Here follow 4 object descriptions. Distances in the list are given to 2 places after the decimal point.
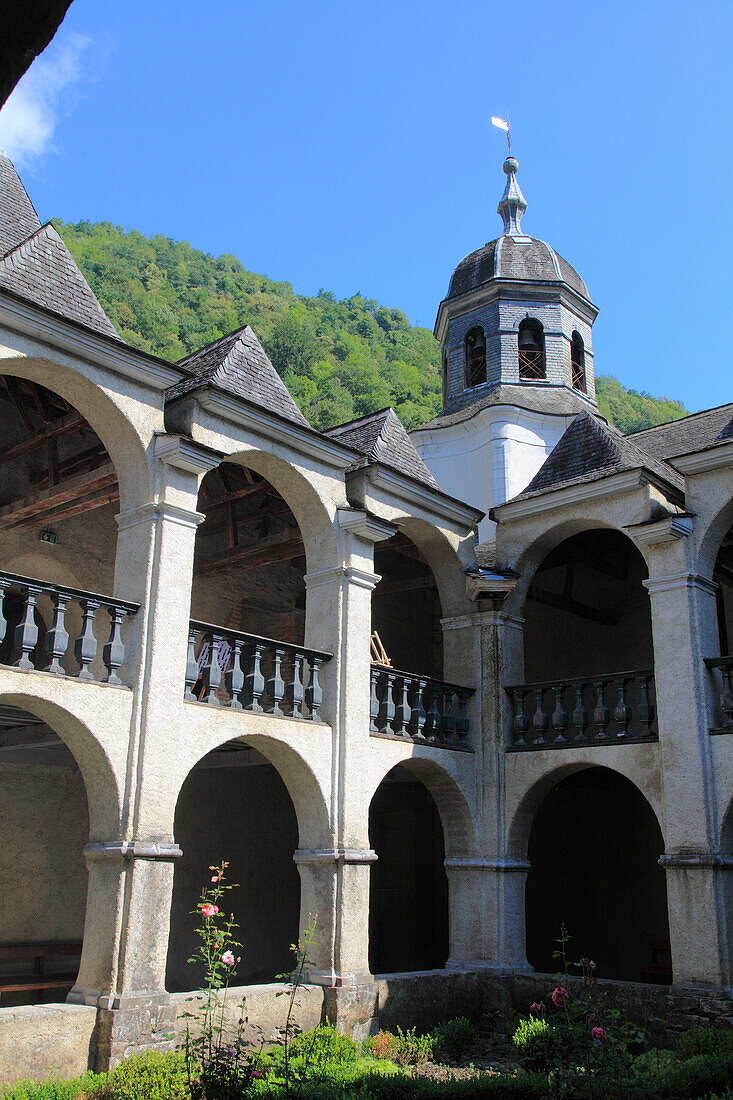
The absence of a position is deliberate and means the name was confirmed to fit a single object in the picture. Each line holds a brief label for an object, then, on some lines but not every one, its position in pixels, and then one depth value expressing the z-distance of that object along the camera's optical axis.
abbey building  9.63
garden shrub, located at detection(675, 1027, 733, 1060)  9.64
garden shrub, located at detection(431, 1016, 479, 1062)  11.27
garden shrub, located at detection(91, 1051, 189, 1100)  8.03
